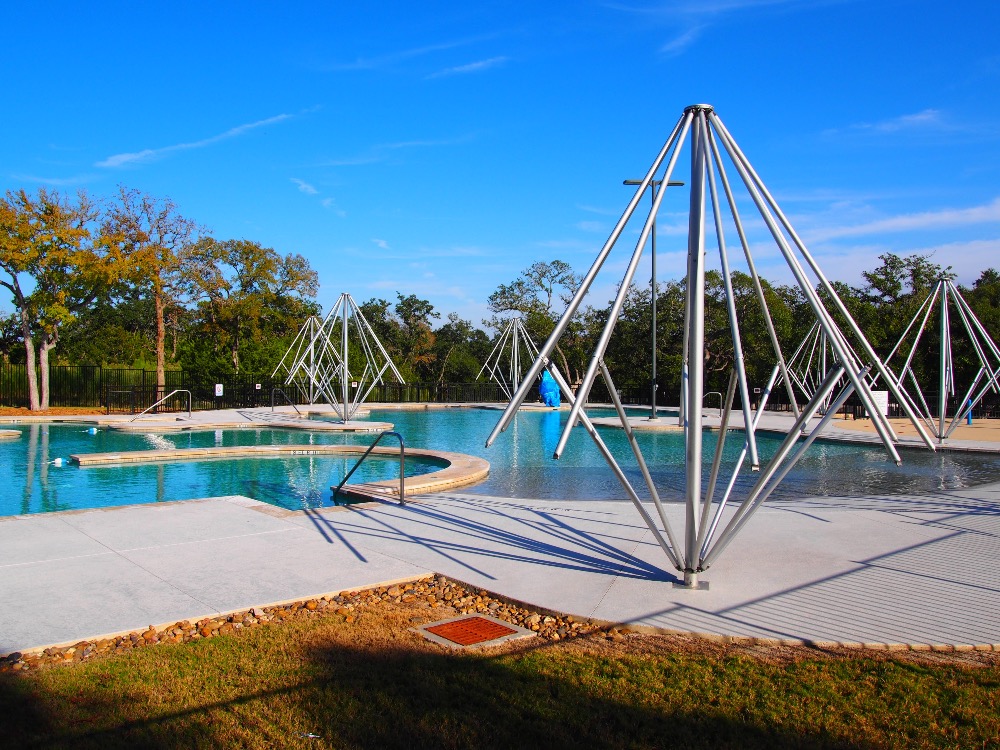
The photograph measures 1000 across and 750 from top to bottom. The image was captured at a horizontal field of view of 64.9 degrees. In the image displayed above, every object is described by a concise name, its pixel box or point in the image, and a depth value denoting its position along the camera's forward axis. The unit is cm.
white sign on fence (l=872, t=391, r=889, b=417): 2317
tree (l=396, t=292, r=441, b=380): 5100
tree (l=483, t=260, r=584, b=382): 4541
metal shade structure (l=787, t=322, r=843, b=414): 2559
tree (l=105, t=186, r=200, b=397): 2959
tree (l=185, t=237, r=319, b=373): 3659
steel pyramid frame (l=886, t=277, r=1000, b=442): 1777
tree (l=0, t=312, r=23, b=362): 3625
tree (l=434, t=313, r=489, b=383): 4881
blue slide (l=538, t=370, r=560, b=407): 3438
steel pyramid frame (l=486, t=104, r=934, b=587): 550
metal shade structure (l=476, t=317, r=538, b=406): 3447
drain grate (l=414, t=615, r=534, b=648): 504
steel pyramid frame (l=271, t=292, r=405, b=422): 2350
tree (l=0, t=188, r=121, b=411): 2717
